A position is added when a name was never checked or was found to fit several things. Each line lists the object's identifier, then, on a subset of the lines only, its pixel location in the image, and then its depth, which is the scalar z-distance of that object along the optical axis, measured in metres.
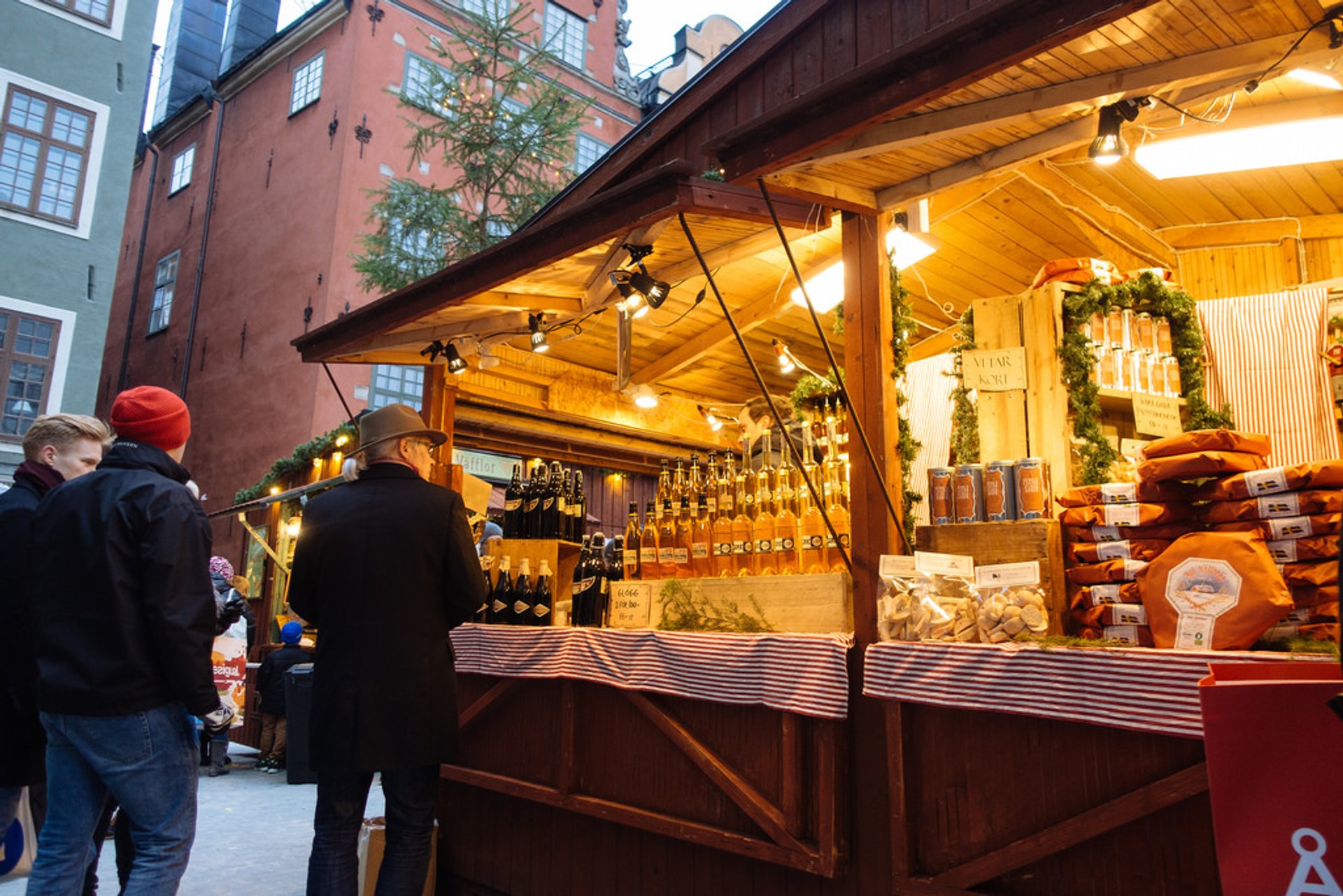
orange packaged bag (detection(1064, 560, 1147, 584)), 3.17
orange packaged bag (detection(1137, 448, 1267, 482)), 2.99
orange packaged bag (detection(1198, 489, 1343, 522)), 2.78
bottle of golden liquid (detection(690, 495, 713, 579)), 4.19
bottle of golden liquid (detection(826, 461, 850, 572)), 3.84
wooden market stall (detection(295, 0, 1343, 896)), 2.61
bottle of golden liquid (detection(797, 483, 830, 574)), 3.87
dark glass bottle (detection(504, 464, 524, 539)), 5.11
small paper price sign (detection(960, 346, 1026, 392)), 4.47
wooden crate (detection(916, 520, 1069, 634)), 3.29
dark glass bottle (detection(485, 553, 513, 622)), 4.74
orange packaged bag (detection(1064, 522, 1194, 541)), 3.13
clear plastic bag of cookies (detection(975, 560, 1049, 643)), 2.90
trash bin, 8.05
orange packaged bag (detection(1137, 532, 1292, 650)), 2.51
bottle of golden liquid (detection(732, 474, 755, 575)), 4.02
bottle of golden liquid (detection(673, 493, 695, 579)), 4.26
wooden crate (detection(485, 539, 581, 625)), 4.78
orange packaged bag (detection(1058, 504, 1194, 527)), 3.12
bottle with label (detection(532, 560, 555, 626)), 4.67
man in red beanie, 2.69
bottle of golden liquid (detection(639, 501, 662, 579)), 4.38
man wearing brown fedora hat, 3.24
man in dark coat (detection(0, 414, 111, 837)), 3.25
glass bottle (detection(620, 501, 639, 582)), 4.51
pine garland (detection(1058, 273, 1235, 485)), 4.27
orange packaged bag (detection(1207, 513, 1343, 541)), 2.78
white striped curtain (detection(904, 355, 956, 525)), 6.41
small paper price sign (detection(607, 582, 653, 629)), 4.09
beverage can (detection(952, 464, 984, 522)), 3.53
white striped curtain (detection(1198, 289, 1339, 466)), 4.84
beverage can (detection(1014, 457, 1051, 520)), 3.43
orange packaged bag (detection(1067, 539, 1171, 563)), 3.16
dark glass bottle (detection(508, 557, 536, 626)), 4.69
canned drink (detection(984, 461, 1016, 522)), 3.47
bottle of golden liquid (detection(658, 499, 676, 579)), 4.31
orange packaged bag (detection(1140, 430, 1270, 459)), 3.06
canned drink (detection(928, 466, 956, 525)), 3.60
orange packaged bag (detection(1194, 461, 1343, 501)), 2.80
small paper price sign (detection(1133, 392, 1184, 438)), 4.41
